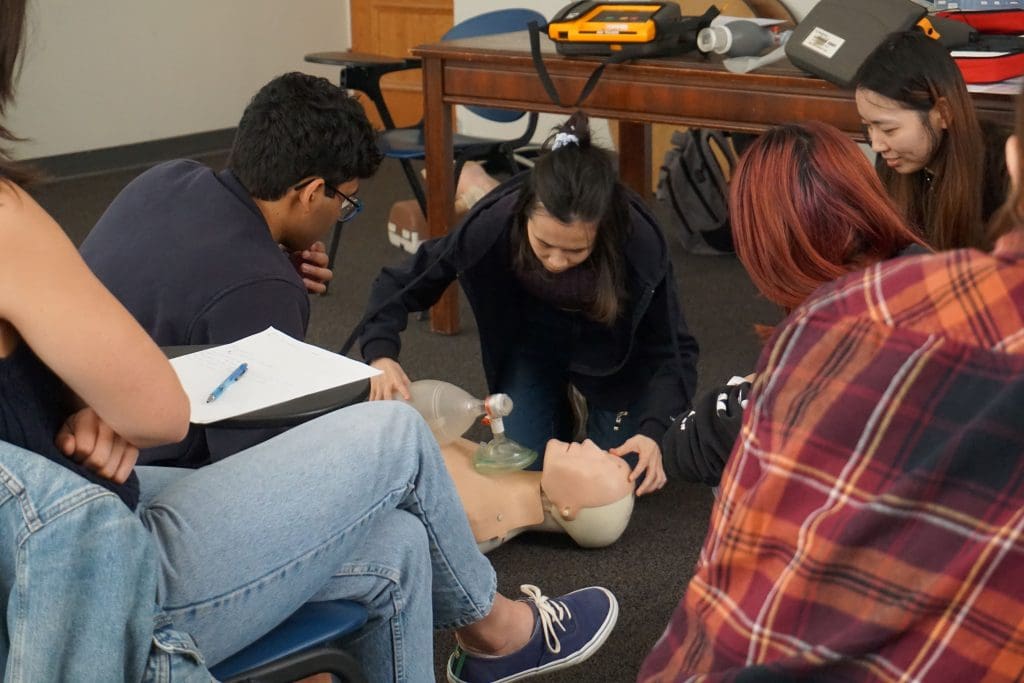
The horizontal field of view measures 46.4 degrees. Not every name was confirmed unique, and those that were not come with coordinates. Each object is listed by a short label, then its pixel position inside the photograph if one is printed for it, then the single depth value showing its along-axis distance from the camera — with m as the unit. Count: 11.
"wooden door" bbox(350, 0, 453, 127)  5.52
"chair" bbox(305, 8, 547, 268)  3.35
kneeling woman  1.93
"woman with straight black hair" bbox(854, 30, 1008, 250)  2.04
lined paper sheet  1.26
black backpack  3.69
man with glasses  1.57
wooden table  2.39
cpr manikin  1.99
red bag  2.19
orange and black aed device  2.55
